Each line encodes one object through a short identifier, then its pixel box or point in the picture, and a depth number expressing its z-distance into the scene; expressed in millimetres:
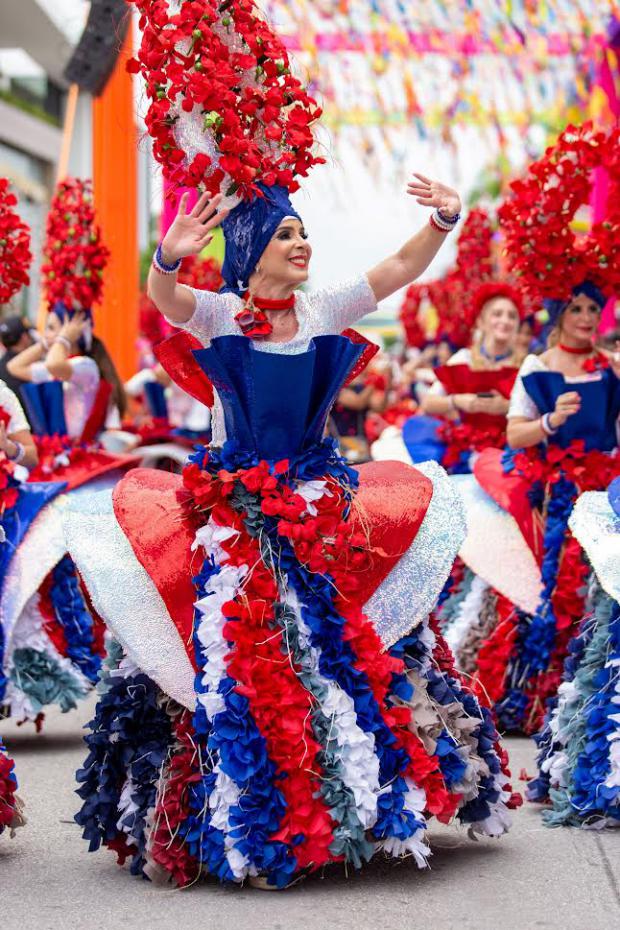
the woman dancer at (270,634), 7911
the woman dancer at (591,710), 9172
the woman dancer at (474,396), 15084
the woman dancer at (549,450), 12110
